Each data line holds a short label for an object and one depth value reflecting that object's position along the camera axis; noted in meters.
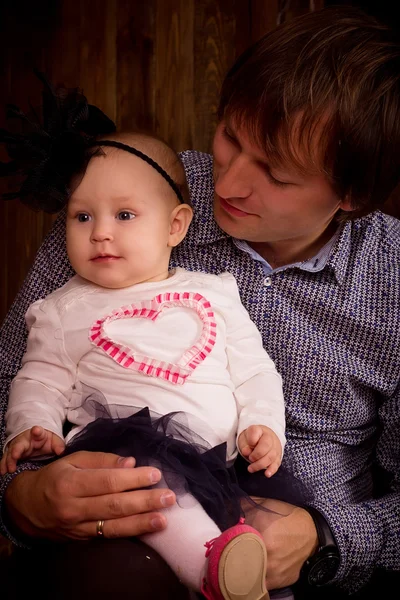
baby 1.15
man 1.24
